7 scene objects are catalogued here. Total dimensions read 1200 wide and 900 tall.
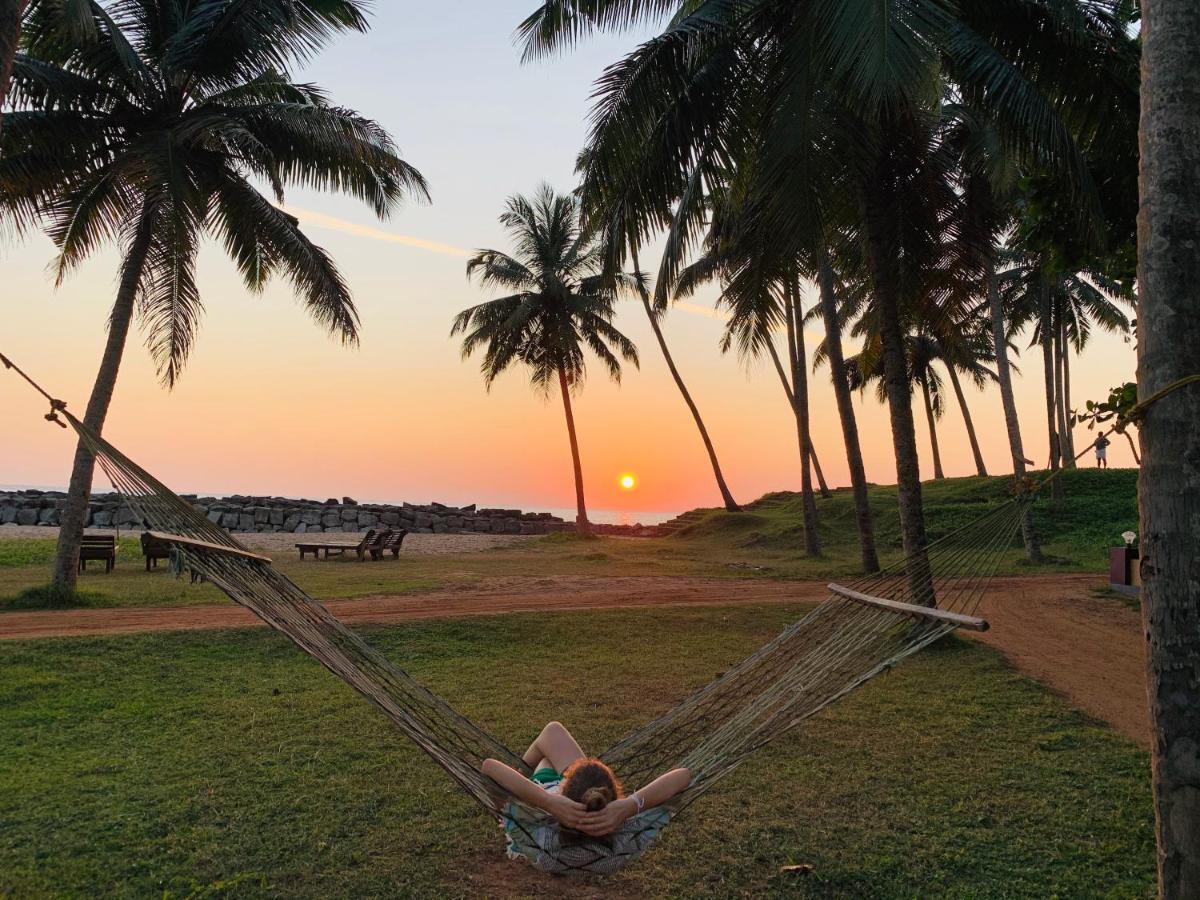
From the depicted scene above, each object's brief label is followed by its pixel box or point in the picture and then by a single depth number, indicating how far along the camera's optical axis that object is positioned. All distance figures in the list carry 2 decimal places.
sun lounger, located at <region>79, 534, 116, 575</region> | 11.18
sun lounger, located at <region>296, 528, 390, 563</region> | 13.95
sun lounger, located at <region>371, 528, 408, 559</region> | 14.34
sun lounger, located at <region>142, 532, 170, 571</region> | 11.78
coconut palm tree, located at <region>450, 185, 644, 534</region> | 20.23
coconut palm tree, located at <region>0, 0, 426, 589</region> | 7.86
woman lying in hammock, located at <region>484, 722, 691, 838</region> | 2.63
